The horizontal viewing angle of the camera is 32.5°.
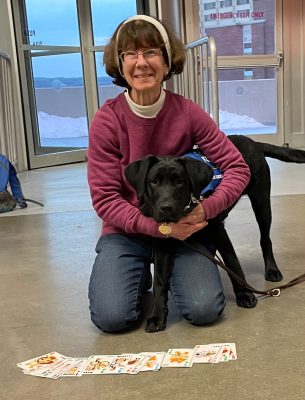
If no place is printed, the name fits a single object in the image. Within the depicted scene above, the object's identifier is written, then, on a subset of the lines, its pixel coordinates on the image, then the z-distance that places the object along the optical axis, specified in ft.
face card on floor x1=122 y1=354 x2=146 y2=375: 4.61
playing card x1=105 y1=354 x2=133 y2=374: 4.63
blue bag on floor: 12.23
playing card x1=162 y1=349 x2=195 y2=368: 4.67
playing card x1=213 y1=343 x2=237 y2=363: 4.72
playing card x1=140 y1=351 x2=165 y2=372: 4.64
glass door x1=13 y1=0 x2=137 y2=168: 19.36
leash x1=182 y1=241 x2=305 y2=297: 5.87
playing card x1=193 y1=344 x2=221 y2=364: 4.71
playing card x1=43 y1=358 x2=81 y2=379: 4.64
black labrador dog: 5.22
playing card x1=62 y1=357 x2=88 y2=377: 4.64
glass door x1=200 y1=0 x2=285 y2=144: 20.81
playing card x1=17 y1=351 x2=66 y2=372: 4.81
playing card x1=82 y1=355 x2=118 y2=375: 4.66
